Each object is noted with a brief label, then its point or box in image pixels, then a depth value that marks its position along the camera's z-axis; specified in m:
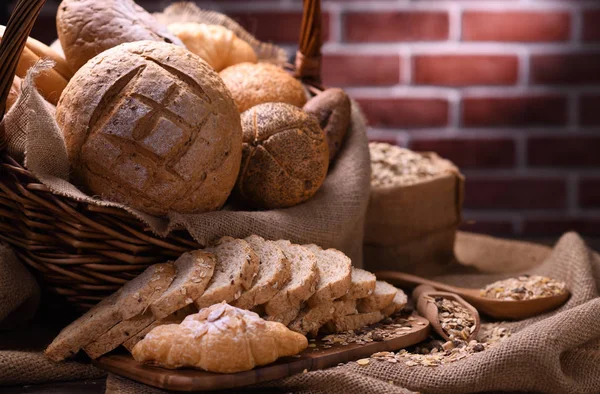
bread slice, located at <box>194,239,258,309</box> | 1.55
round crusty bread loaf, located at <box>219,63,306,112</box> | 1.82
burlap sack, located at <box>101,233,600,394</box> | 1.52
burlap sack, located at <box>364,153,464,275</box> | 1.92
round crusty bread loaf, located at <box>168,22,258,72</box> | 1.91
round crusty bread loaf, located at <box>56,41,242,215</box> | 1.60
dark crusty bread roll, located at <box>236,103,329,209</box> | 1.72
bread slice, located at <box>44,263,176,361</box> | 1.54
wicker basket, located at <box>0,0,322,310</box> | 1.57
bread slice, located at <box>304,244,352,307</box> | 1.59
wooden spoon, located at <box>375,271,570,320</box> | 1.74
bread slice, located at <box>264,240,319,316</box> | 1.57
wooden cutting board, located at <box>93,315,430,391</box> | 1.48
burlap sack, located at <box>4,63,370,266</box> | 1.59
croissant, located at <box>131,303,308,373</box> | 1.48
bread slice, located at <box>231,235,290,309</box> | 1.56
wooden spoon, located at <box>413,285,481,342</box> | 1.66
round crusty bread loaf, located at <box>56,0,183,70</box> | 1.74
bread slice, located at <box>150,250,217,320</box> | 1.54
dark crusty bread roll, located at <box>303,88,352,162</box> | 1.84
